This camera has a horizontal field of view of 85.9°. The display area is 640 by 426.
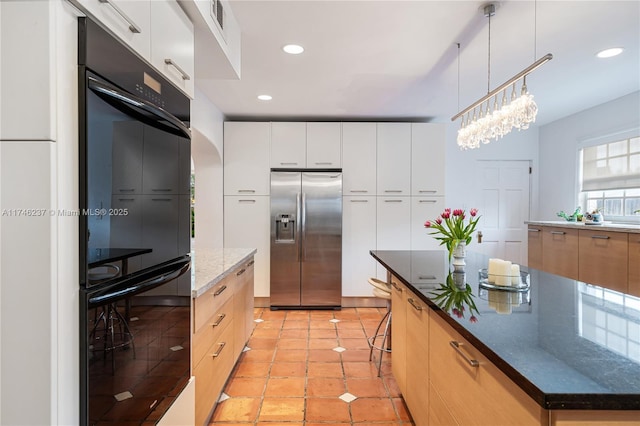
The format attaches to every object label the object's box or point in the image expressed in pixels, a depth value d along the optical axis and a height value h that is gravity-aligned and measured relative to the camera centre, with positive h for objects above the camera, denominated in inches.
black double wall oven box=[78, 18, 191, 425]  33.4 -3.4
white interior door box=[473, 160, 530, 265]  211.8 +1.1
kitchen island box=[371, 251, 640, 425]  28.2 -14.7
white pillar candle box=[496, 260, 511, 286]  62.2 -12.0
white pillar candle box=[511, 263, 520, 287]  62.2 -12.5
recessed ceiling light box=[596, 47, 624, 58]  105.7 +49.0
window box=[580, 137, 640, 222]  152.8 +14.1
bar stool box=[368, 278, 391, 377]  107.3 -27.0
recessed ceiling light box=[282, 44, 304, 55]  102.5 +48.0
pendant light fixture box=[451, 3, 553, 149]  80.7 +23.7
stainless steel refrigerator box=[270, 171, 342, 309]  170.7 -16.1
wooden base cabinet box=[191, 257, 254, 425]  68.5 -31.1
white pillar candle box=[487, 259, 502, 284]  64.0 -11.6
